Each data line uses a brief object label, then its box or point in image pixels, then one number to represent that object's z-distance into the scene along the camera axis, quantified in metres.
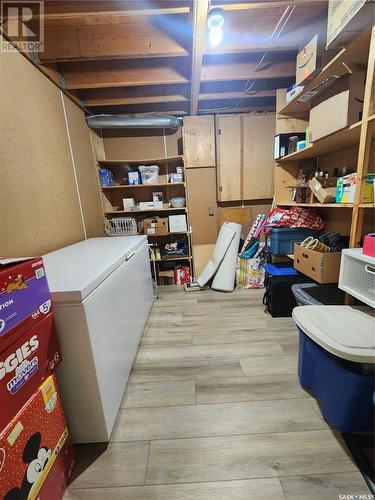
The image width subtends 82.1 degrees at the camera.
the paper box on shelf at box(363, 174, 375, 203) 1.18
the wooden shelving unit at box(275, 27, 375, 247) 1.10
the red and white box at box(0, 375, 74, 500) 0.63
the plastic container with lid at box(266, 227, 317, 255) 2.16
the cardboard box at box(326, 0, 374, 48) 0.96
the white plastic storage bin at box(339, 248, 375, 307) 1.01
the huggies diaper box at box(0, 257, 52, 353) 0.64
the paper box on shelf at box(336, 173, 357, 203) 1.28
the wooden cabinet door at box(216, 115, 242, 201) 2.84
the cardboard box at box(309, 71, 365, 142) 1.23
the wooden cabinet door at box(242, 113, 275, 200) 2.83
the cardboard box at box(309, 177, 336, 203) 1.58
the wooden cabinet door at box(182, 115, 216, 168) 2.85
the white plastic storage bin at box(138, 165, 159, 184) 2.89
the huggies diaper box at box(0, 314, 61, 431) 0.64
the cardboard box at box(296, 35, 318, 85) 1.34
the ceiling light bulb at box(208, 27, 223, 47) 1.38
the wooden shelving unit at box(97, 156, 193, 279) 3.01
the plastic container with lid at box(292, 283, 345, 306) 1.43
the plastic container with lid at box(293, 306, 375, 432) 0.92
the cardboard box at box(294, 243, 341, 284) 1.47
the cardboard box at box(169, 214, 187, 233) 2.94
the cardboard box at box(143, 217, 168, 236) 2.89
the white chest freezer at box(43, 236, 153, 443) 0.92
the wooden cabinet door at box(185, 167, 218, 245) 2.95
